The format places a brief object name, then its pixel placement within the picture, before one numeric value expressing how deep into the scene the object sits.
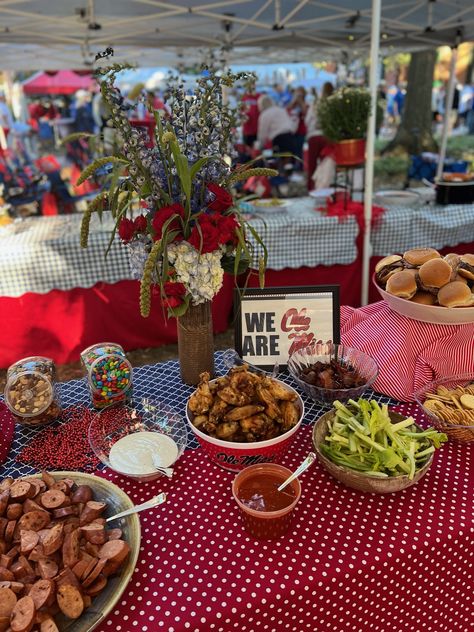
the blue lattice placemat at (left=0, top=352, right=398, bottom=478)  1.43
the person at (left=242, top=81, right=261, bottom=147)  8.75
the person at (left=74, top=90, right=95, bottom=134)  10.89
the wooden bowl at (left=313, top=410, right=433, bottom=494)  1.14
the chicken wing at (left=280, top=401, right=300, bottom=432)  1.24
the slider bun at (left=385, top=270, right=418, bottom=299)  1.61
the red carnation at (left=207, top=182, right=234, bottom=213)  1.33
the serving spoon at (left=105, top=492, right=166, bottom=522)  1.06
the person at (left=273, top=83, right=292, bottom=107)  12.66
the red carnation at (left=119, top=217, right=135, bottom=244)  1.40
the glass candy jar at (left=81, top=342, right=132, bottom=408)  1.51
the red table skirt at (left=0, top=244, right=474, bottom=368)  3.22
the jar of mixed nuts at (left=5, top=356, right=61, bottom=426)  1.43
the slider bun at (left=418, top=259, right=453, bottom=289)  1.57
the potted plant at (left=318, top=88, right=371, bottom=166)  3.20
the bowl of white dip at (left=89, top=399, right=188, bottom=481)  1.26
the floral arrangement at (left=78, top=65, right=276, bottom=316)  1.30
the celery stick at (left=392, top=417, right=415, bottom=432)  1.27
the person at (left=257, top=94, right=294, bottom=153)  7.64
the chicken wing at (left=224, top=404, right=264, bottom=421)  1.21
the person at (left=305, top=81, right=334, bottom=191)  5.87
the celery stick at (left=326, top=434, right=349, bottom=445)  1.23
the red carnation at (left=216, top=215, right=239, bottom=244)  1.33
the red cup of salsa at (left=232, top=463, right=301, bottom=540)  1.05
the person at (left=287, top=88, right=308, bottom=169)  8.61
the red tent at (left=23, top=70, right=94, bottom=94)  11.06
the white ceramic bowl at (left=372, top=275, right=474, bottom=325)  1.52
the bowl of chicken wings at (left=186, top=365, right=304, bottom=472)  1.21
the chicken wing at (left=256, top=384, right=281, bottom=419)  1.23
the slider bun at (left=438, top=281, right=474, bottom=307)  1.51
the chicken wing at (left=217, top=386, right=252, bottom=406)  1.24
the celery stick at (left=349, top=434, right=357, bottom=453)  1.21
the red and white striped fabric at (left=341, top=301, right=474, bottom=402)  1.61
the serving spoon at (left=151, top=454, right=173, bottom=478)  1.21
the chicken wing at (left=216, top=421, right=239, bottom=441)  1.20
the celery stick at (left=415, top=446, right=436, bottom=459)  1.21
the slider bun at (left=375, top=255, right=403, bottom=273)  1.81
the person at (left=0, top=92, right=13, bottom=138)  8.60
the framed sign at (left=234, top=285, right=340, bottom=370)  1.70
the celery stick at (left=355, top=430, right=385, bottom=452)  1.19
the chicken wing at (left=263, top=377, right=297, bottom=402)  1.28
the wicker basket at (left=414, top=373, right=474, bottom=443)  1.33
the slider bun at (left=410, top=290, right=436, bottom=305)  1.59
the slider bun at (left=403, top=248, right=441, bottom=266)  1.73
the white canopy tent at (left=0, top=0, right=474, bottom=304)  4.12
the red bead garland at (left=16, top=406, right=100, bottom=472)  1.33
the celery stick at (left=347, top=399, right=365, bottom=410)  1.34
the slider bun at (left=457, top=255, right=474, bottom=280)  1.59
